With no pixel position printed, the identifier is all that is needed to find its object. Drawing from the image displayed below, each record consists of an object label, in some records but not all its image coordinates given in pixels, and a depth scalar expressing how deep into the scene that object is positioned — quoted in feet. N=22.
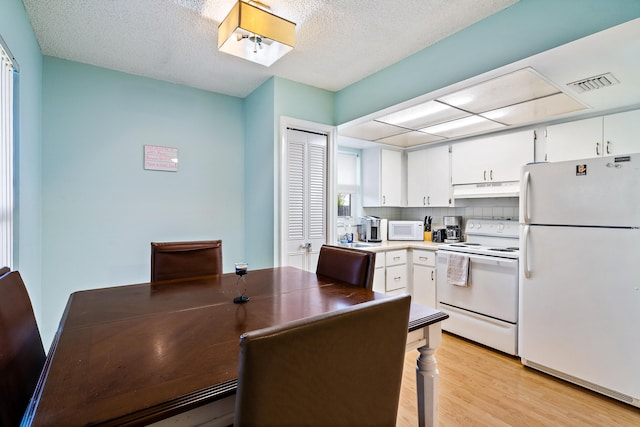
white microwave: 12.88
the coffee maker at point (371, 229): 12.67
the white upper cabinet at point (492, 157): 9.71
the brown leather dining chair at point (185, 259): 6.38
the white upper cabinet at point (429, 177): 11.91
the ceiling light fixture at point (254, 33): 5.72
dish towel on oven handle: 9.31
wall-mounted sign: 9.47
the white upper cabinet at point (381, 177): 12.96
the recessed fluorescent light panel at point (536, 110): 7.63
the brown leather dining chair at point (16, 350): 2.49
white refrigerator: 6.21
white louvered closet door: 9.67
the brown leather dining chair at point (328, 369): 1.99
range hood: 9.99
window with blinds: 5.20
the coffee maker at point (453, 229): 11.91
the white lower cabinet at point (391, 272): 10.99
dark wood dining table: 2.25
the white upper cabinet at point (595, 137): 7.93
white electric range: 8.35
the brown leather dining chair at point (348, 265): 5.68
